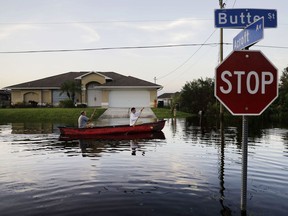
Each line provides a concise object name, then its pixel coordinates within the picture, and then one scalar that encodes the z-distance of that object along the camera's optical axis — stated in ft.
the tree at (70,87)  167.12
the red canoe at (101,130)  65.42
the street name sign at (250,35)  15.11
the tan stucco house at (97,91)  167.22
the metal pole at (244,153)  16.15
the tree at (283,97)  155.41
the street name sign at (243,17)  18.53
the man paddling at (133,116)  68.93
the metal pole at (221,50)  94.85
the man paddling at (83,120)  69.72
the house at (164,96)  411.34
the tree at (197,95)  175.11
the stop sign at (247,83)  15.06
